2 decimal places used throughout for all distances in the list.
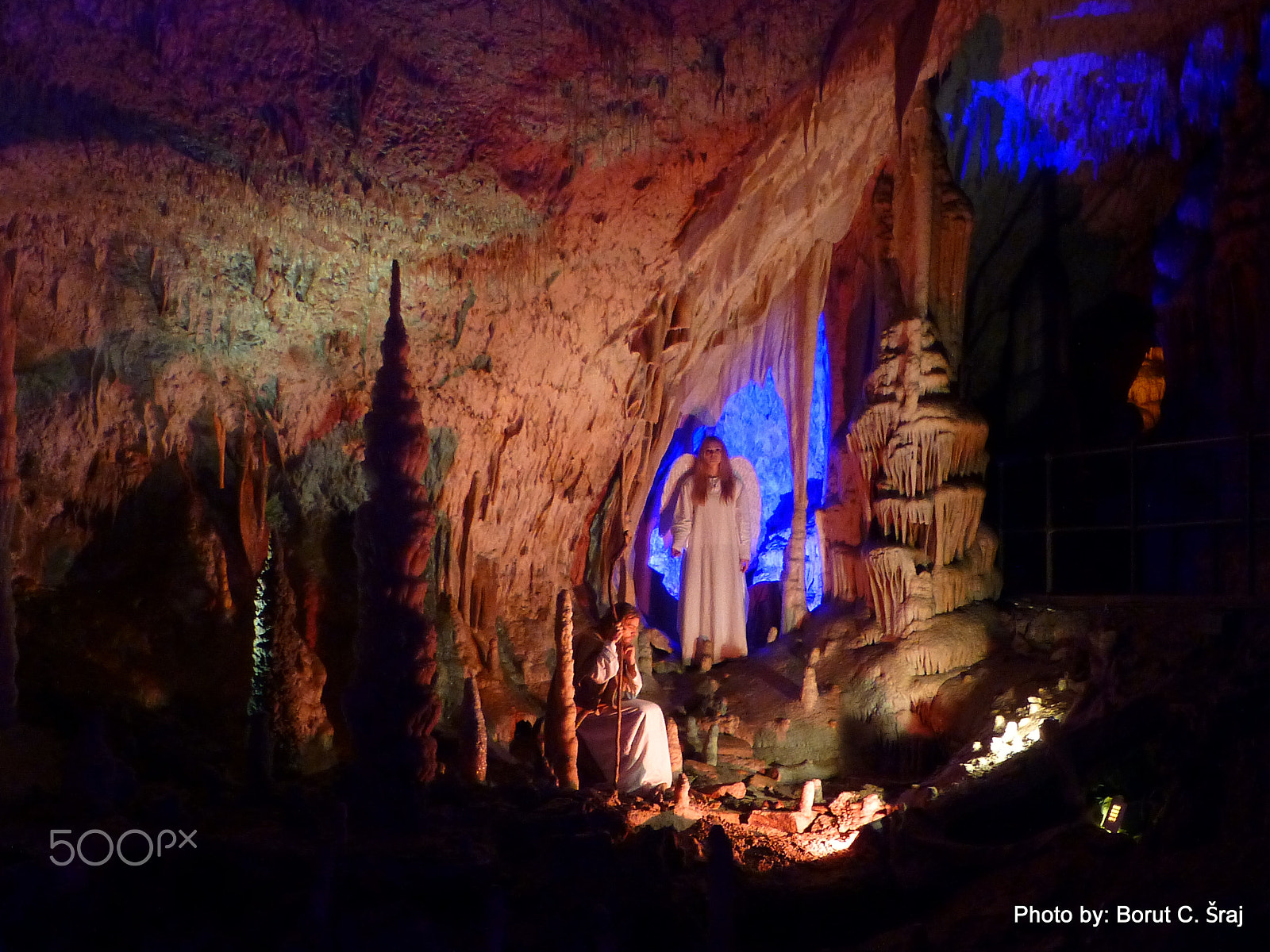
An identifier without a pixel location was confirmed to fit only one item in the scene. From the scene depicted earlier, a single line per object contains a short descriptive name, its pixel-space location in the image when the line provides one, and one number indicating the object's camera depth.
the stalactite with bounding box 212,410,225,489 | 9.98
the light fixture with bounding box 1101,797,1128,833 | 7.71
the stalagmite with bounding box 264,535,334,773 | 9.33
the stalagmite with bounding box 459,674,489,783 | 8.43
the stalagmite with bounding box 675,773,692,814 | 8.76
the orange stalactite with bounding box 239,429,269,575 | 10.11
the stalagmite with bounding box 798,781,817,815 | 8.94
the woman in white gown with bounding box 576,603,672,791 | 9.16
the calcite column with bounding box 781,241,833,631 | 13.14
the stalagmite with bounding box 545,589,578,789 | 8.94
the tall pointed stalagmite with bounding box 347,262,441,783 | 6.76
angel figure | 13.59
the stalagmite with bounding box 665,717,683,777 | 9.62
